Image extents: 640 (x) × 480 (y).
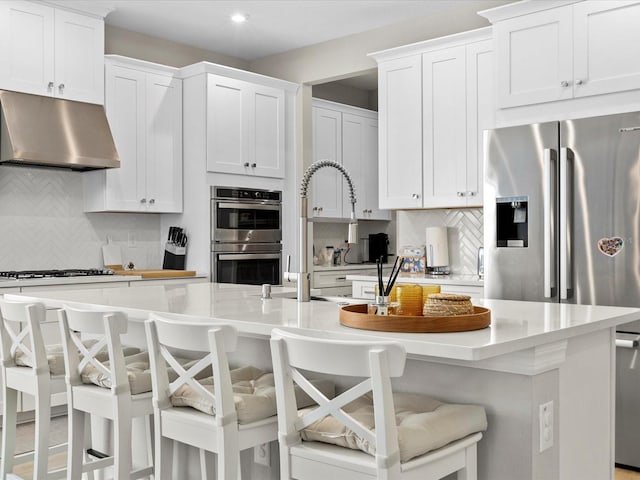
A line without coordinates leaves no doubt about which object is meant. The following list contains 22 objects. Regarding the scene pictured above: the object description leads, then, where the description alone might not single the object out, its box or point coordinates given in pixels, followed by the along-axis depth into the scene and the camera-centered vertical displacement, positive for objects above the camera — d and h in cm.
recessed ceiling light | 505 +170
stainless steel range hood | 432 +73
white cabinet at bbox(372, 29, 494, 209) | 456 +87
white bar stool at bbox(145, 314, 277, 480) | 181 -47
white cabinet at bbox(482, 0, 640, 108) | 358 +108
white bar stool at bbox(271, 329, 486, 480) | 150 -46
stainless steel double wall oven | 527 +6
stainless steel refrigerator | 341 +11
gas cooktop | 431 -20
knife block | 536 -12
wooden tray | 179 -22
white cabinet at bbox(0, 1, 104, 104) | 438 +130
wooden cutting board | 487 -22
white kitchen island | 175 -38
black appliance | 699 -4
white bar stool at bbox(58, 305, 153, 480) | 217 -50
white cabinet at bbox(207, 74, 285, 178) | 528 +94
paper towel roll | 505 -4
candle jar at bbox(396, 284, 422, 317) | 211 -19
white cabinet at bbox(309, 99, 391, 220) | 641 +84
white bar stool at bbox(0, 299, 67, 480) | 252 -53
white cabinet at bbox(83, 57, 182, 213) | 497 +78
